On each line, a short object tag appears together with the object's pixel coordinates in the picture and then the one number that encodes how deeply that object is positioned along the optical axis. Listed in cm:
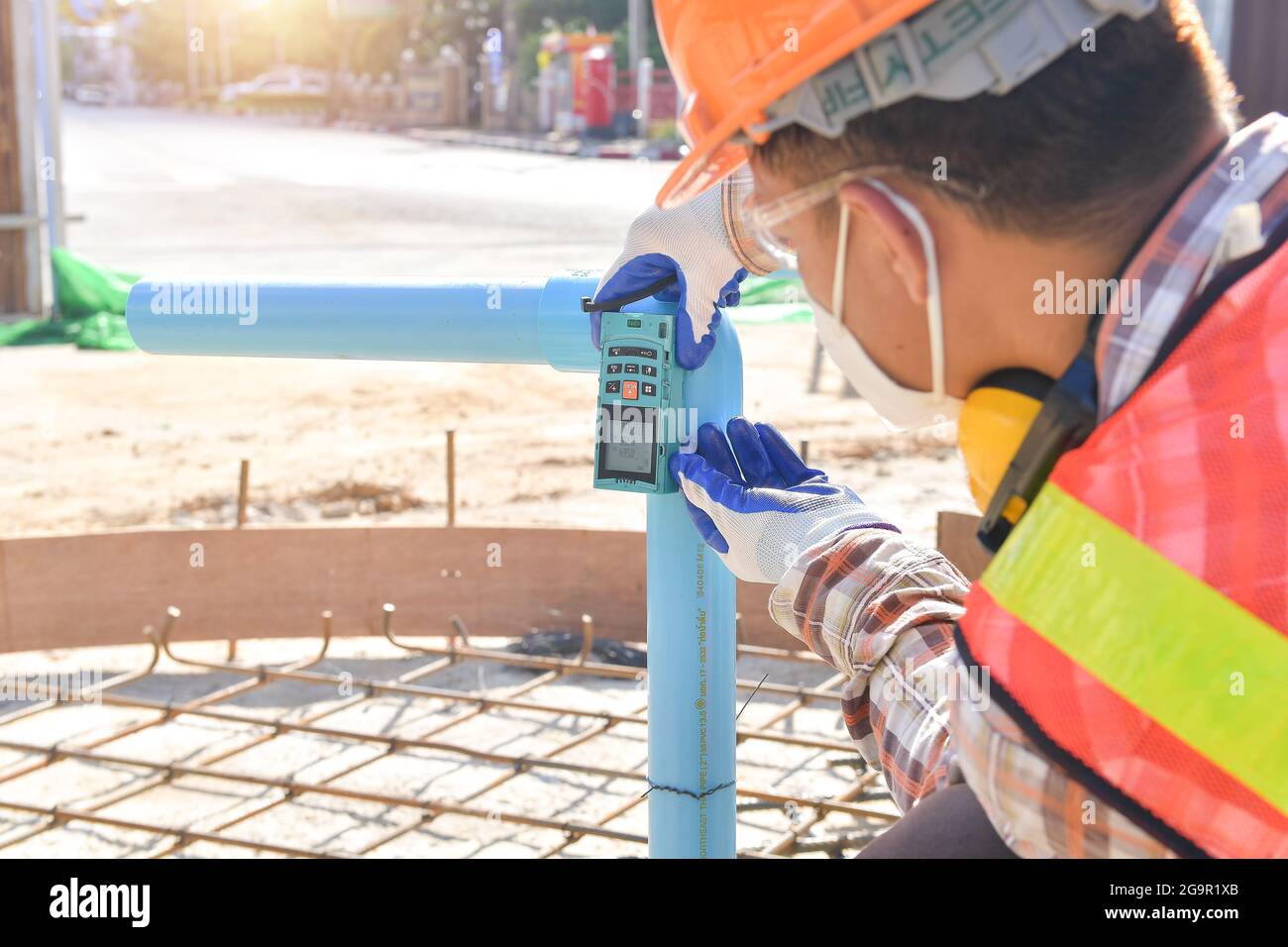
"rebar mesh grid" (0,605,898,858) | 295
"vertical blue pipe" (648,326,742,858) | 199
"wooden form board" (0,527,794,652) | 391
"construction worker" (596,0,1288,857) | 94
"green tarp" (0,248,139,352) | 912
